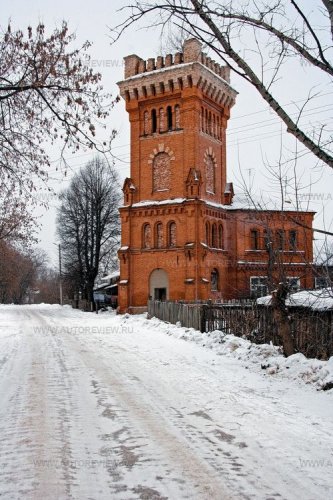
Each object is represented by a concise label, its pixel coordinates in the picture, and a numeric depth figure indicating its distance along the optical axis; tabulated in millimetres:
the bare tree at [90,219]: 47312
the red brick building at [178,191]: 33438
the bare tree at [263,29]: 6879
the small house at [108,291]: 49625
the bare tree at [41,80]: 9391
